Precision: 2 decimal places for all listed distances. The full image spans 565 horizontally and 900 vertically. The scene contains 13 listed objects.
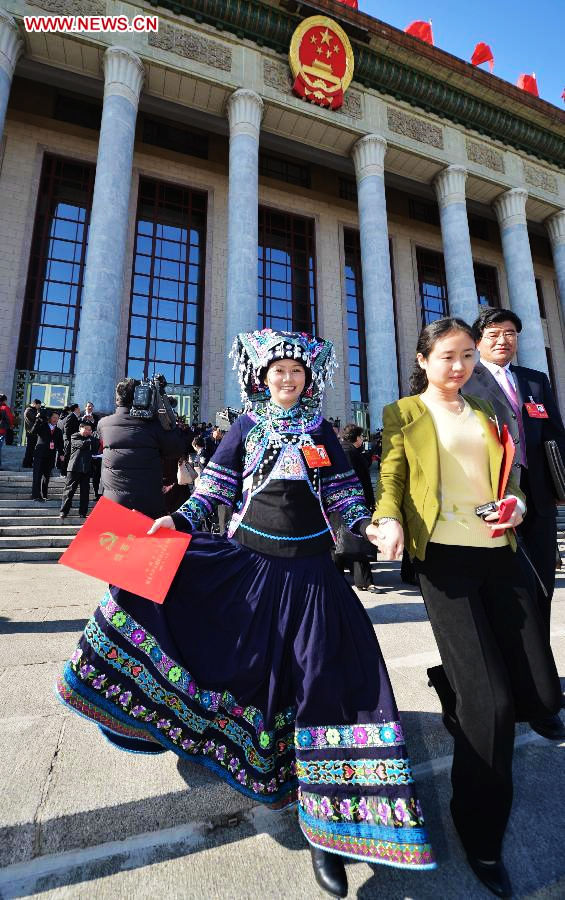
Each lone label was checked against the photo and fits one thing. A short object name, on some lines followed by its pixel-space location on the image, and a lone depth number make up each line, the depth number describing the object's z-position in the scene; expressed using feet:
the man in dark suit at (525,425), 7.91
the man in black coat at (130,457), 12.52
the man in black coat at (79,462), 23.11
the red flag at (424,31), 53.78
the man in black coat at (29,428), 28.66
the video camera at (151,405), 12.44
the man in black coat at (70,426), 29.22
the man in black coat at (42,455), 24.68
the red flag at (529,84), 59.88
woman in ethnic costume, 4.40
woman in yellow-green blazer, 4.48
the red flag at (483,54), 56.54
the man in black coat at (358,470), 16.92
